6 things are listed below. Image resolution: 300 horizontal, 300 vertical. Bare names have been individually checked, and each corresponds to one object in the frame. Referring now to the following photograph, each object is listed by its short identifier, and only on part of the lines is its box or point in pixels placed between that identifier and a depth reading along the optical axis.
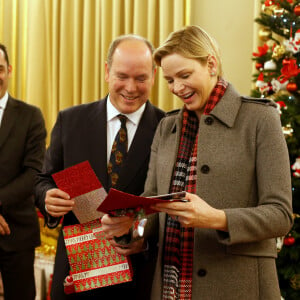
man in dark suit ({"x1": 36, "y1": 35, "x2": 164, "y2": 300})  2.06
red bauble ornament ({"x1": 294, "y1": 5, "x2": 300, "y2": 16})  2.96
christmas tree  2.98
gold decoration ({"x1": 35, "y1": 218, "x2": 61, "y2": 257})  4.64
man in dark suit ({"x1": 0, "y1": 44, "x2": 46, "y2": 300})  2.87
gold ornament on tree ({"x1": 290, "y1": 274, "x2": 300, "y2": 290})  3.00
